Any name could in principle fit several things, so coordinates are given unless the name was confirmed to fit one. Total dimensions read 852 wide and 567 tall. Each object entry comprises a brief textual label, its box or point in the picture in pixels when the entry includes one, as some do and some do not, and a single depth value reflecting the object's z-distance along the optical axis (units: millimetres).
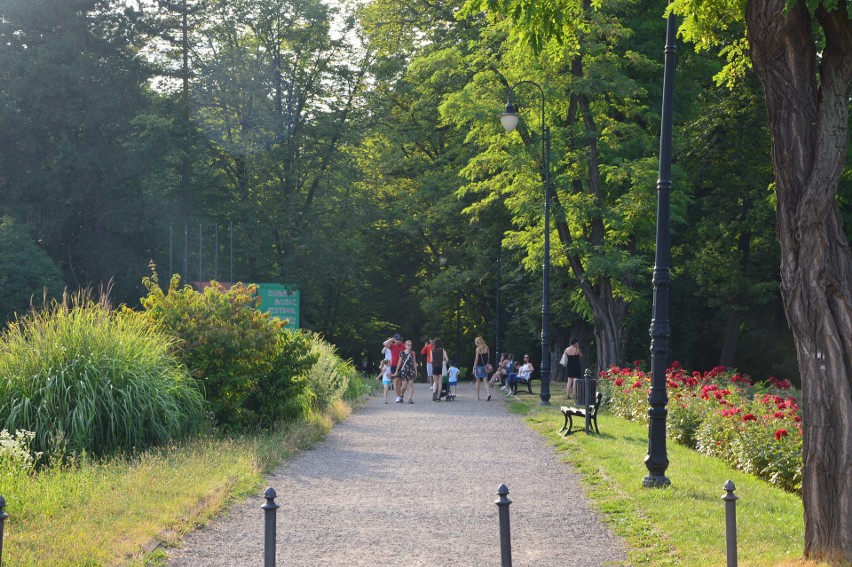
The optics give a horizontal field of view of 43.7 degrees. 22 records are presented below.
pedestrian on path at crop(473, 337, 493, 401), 34188
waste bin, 21397
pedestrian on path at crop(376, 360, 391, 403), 31884
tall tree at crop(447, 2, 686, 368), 31150
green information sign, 45812
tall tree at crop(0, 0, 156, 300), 53938
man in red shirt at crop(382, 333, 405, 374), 31359
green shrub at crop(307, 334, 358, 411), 26172
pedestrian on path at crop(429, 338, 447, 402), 32062
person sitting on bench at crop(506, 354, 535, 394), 38031
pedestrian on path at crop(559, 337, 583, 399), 32156
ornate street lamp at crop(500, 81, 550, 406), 29859
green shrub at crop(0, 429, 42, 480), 11164
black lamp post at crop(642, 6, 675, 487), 13062
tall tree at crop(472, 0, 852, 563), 8391
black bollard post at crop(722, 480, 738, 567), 7027
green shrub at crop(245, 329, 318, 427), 20422
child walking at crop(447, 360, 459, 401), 34125
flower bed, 14164
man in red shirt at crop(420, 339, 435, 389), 32812
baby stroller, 33281
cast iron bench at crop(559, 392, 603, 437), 19875
